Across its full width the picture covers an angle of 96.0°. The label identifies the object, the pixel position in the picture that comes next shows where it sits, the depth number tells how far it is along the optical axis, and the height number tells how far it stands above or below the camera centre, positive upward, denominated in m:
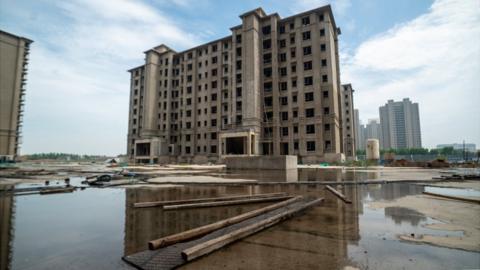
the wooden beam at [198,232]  3.19 -1.35
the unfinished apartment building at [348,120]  77.29 +12.36
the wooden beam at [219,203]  5.92 -1.47
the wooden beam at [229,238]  2.83 -1.35
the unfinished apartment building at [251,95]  45.25 +14.39
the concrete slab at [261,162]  22.55 -1.03
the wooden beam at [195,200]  6.24 -1.45
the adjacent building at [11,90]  61.12 +18.21
